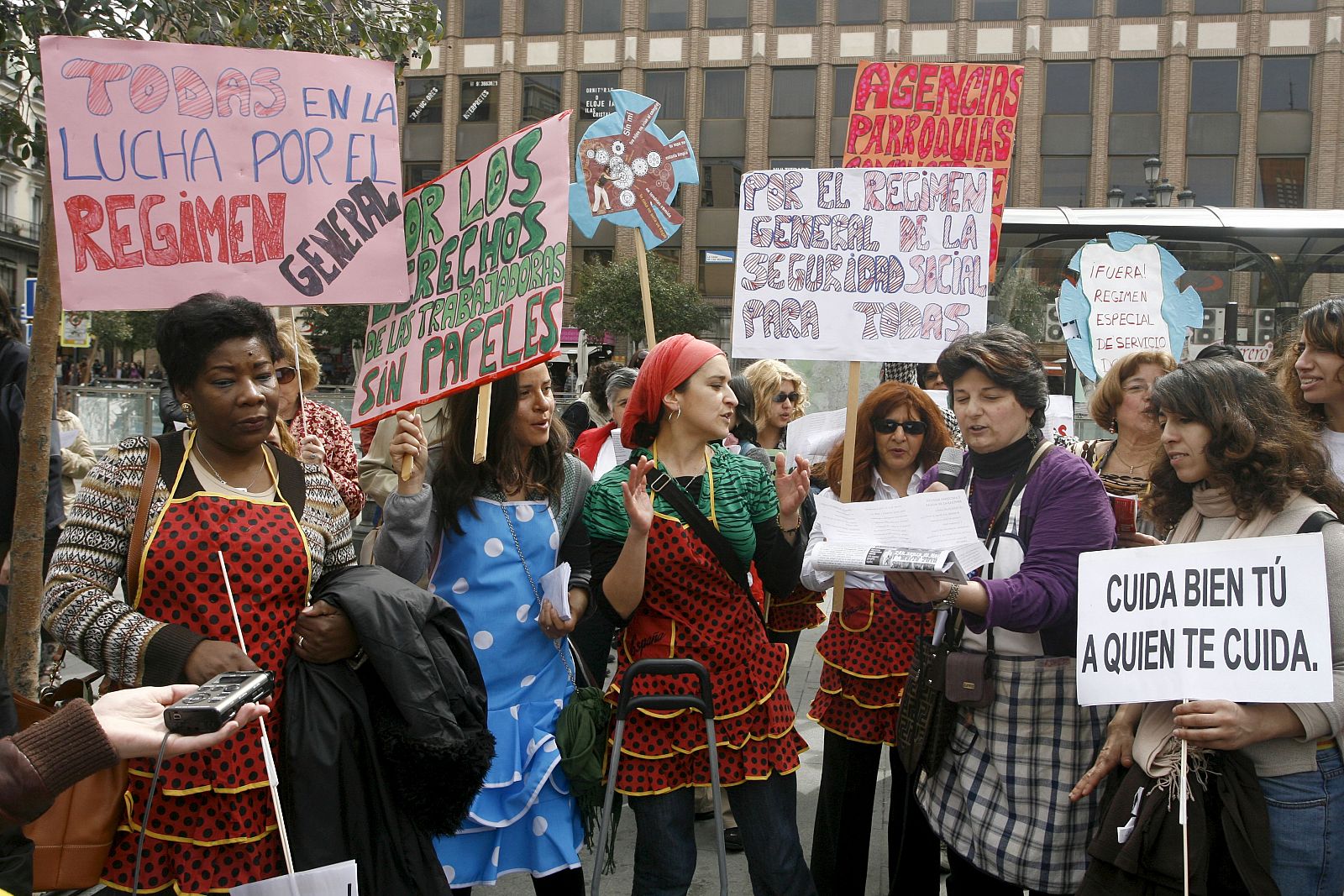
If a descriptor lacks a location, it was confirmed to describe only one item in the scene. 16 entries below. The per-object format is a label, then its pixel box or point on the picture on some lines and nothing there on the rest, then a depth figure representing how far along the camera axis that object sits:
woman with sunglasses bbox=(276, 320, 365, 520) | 4.12
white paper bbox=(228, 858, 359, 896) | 2.27
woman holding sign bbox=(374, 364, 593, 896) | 3.01
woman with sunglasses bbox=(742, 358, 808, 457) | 5.75
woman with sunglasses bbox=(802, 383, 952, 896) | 3.48
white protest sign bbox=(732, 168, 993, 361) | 3.99
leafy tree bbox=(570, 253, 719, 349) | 33.44
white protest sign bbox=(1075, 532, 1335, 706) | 2.31
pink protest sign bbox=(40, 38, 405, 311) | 3.15
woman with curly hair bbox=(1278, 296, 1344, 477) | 3.17
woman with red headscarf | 3.04
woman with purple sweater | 2.72
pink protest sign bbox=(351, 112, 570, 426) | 3.27
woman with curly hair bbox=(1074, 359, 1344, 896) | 2.35
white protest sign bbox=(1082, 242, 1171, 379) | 7.61
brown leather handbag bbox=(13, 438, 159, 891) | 2.26
